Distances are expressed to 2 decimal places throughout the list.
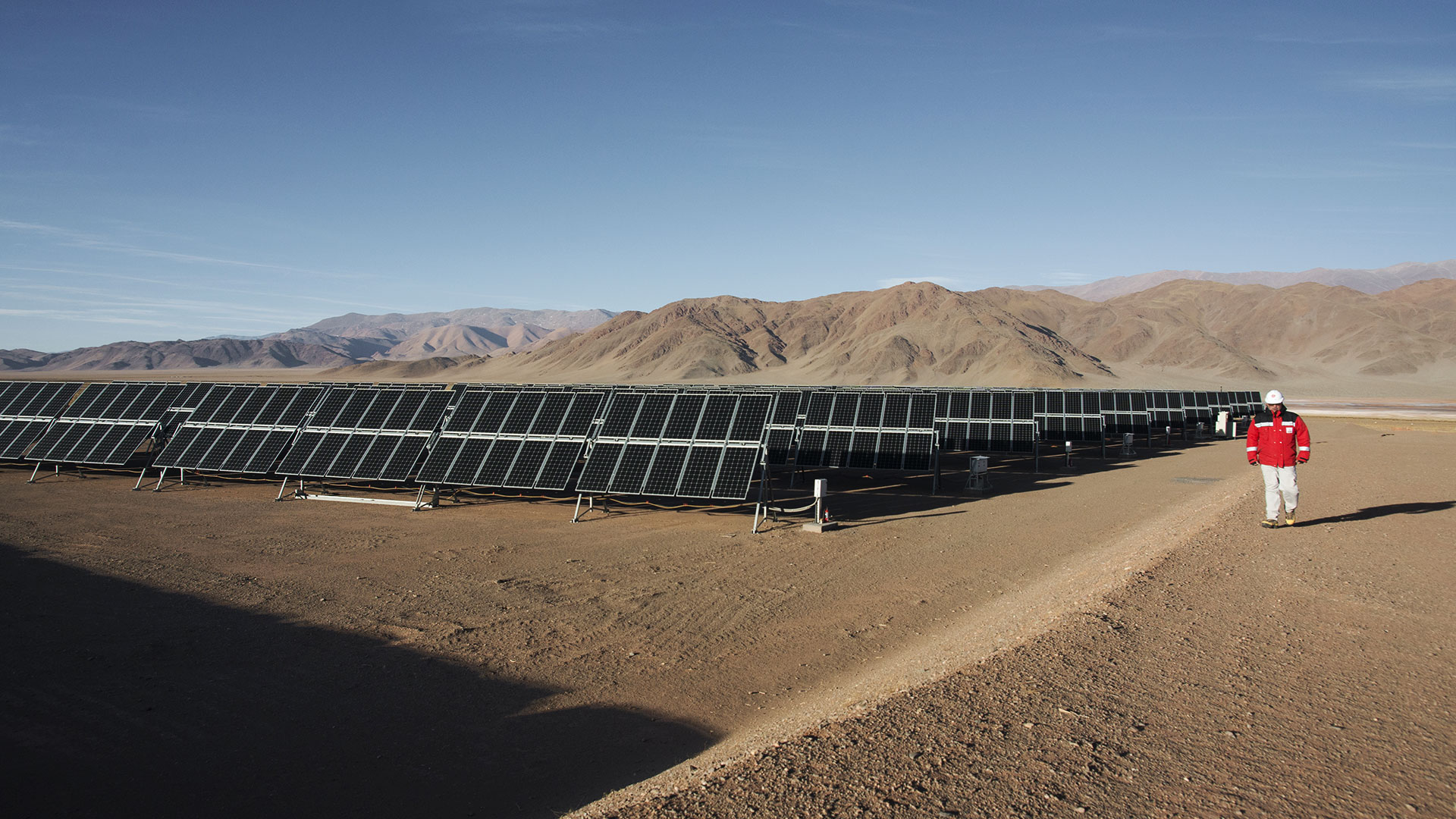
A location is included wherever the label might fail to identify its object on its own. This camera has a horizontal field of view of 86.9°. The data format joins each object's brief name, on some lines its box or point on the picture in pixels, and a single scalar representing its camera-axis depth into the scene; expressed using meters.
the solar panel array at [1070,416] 31.02
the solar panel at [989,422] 26.22
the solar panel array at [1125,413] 34.34
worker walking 13.12
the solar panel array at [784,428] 18.44
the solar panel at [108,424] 21.36
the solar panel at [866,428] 20.41
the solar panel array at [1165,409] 37.88
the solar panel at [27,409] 23.12
